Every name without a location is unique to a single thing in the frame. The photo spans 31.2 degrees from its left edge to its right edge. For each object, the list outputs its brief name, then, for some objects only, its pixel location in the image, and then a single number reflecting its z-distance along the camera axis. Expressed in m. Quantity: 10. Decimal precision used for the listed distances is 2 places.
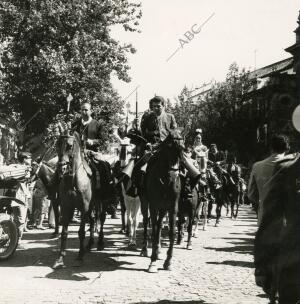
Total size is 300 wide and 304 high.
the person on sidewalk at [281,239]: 4.09
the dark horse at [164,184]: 10.12
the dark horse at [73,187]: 9.93
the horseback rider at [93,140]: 11.53
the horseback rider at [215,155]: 20.40
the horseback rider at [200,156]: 15.76
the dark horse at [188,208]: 12.70
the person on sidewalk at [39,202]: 17.00
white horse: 11.55
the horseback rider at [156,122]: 11.12
